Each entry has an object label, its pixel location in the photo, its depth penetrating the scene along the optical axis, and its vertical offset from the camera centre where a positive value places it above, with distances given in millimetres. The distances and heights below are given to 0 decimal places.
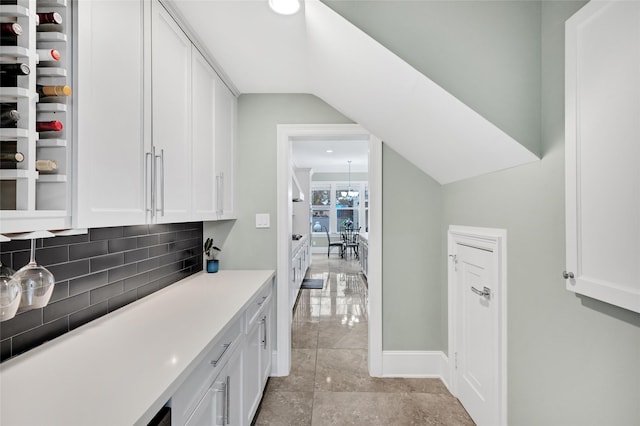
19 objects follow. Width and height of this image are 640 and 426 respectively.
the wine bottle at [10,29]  769 +474
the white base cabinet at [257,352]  1754 -880
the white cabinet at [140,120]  999 +411
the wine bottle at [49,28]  920 +570
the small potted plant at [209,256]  2418 -322
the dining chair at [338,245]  8822 -838
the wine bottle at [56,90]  870 +360
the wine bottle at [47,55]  868 +464
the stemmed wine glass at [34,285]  911 -206
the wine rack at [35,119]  783 +277
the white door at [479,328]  1653 -692
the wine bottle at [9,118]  780 +254
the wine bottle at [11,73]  783 +372
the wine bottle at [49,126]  878 +261
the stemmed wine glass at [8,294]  818 -210
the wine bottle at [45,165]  867 +147
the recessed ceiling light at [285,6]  1487 +1037
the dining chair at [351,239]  8716 -692
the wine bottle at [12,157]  792 +156
